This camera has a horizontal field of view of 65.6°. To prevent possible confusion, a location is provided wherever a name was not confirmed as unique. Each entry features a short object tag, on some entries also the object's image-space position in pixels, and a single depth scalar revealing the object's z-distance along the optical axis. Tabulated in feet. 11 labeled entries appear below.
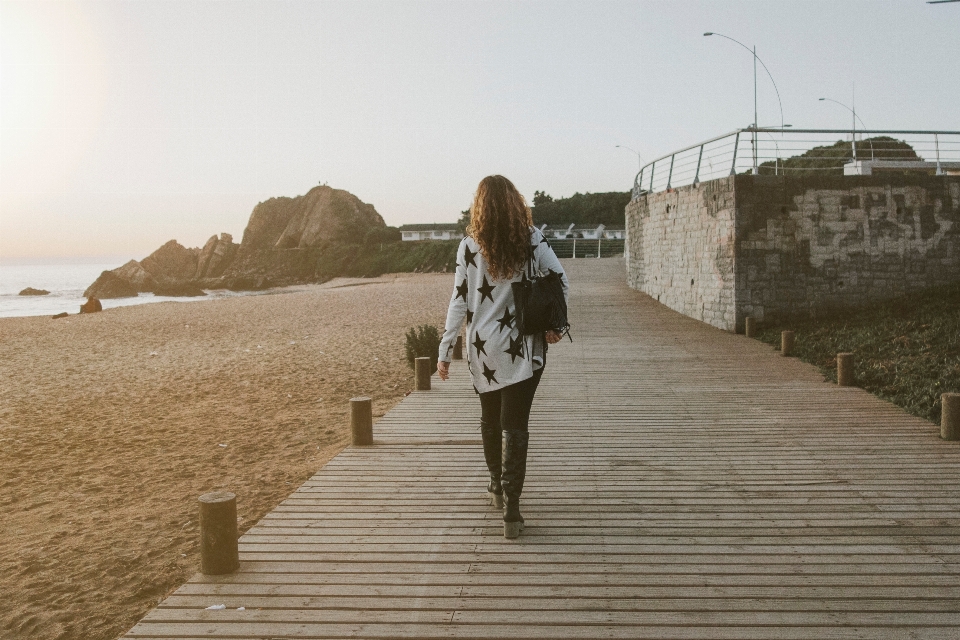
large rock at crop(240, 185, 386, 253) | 303.72
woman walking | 12.10
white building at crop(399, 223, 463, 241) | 232.61
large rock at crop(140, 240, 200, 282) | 288.10
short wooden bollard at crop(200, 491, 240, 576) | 11.61
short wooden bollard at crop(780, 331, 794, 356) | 36.29
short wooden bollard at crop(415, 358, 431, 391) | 28.84
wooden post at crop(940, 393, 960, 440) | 19.79
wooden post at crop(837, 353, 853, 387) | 27.89
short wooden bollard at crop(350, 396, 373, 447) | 20.16
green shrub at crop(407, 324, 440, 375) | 40.88
